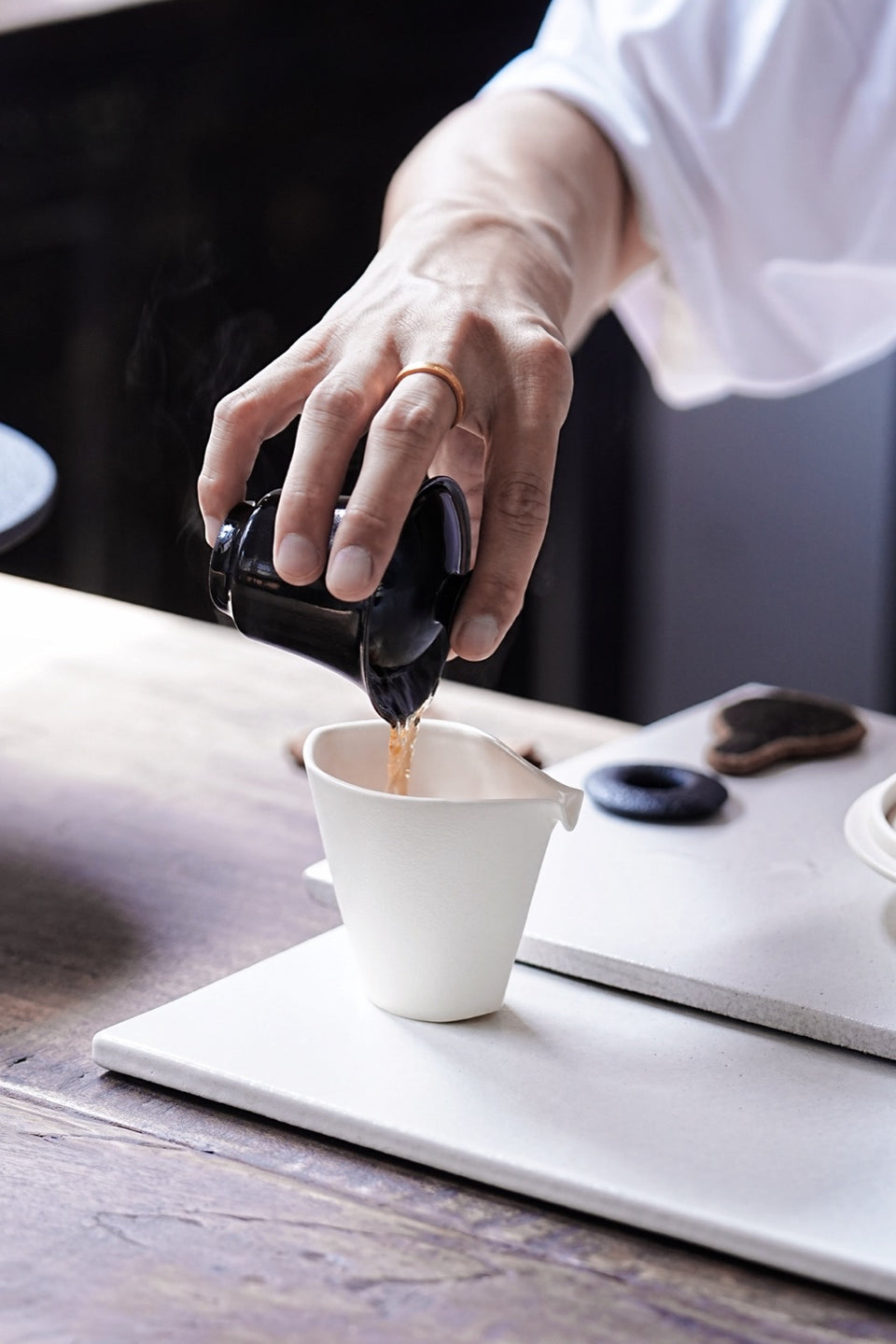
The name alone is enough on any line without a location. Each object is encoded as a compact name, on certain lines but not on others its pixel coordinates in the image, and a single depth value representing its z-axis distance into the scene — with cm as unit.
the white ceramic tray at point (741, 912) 115
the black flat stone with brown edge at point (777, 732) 137
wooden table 100
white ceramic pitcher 110
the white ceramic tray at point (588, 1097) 103
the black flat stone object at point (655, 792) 129
